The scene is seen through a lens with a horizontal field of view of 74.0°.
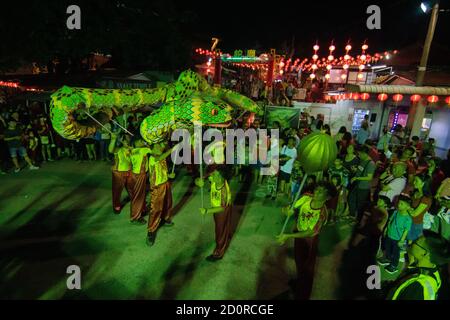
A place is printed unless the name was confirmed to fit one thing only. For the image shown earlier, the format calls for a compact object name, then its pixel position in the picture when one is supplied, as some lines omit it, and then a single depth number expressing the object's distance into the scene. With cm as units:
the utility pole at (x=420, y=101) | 934
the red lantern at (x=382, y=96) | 1072
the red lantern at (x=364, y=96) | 1120
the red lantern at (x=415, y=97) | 1003
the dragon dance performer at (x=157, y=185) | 524
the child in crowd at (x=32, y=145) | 877
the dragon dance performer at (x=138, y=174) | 574
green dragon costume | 476
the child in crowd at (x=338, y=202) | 596
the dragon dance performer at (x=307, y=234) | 372
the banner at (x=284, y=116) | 1006
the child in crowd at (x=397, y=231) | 429
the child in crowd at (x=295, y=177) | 641
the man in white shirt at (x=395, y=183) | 523
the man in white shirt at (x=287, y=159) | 689
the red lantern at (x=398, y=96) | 1040
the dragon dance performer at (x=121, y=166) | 592
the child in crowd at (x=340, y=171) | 605
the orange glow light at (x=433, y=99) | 980
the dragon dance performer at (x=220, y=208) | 455
